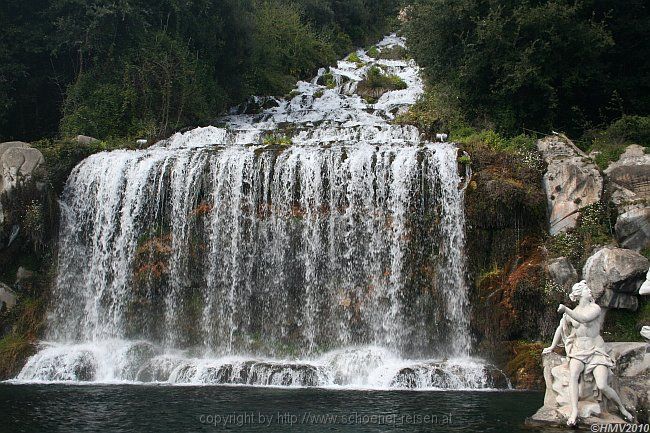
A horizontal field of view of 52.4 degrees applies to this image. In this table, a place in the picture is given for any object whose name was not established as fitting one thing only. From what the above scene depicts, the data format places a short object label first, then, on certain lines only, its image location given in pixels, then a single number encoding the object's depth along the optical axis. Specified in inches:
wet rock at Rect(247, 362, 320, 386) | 552.1
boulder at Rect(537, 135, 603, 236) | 617.3
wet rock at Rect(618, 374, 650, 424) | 358.9
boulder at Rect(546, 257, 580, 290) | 576.1
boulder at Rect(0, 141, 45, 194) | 706.8
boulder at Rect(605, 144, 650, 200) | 606.5
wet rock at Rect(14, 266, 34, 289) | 707.4
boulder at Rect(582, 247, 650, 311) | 542.0
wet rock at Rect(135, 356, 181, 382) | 586.6
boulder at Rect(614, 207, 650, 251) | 576.4
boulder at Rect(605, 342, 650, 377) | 375.2
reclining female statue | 353.1
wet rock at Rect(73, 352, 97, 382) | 594.2
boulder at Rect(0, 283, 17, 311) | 687.7
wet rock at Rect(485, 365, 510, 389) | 539.5
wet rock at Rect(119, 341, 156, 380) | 598.9
